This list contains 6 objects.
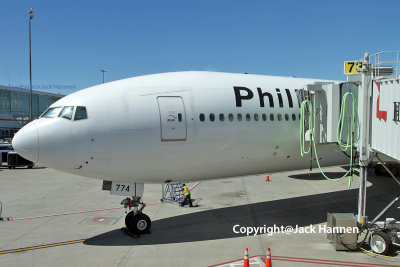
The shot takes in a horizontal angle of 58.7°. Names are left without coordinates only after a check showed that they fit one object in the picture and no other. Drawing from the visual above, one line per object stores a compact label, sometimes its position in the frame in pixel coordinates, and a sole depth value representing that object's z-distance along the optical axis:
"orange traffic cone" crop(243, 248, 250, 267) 8.26
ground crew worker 15.89
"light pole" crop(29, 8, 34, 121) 38.57
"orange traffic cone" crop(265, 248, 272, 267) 8.20
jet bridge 9.82
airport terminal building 79.19
